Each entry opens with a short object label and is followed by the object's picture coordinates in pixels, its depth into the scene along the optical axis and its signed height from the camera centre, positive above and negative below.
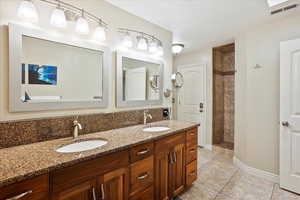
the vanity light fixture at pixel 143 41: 1.93 +0.77
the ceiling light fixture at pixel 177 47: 3.22 +1.06
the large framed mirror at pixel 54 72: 1.24 +0.26
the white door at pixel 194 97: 3.62 +0.06
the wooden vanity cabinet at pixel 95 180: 0.96 -0.53
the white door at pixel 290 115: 1.98 -0.19
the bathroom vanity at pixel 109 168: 0.85 -0.47
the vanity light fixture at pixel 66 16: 1.24 +0.73
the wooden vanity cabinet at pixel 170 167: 1.60 -0.72
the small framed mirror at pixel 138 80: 1.93 +0.26
